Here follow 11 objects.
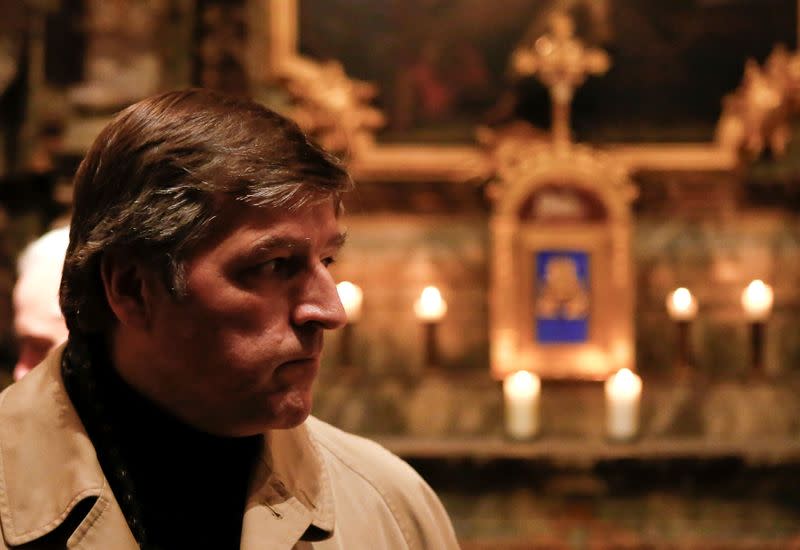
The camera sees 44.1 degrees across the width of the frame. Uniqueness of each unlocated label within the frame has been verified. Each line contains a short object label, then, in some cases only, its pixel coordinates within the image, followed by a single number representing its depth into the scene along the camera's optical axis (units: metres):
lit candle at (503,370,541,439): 3.95
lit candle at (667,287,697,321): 4.10
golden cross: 4.42
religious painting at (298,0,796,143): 4.55
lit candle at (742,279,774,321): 4.11
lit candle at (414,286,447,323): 4.11
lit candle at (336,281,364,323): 4.16
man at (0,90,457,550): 1.07
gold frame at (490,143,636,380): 4.36
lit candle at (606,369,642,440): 3.88
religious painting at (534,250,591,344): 4.40
